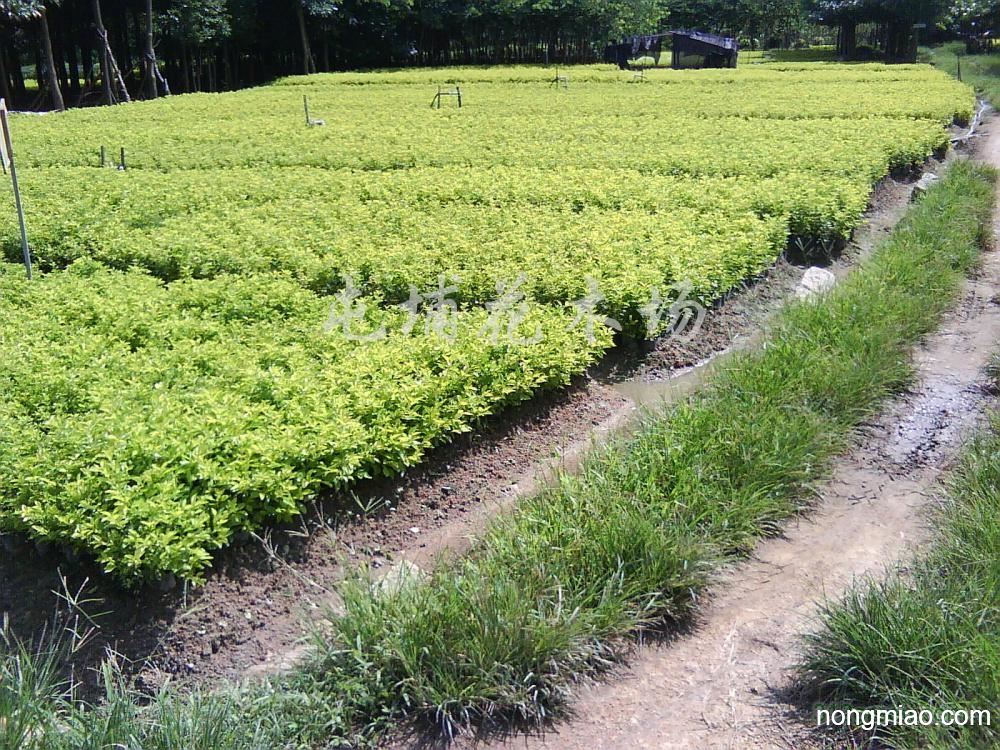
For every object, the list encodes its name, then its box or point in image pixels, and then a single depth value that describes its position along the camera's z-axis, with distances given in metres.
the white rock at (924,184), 11.81
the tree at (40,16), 20.85
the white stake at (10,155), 6.56
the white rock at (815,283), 8.04
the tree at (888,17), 42.53
